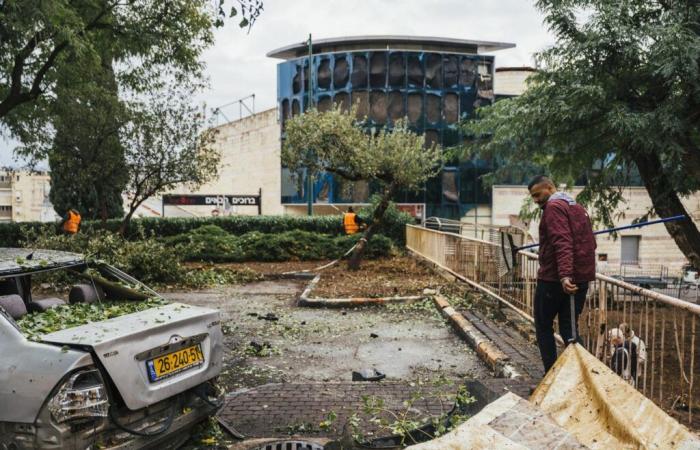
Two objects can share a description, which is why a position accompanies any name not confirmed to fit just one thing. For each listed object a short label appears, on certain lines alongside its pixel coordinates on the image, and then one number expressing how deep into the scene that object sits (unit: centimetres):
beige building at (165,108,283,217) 4188
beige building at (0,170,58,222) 4994
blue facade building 3747
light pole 2788
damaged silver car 320
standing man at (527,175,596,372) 505
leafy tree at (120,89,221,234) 1655
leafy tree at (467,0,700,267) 691
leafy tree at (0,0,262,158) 991
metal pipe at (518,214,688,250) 723
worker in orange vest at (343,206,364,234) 2130
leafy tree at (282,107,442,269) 1656
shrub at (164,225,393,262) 2106
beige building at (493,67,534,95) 3972
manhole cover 409
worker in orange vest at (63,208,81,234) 1816
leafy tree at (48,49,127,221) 1569
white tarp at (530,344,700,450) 330
